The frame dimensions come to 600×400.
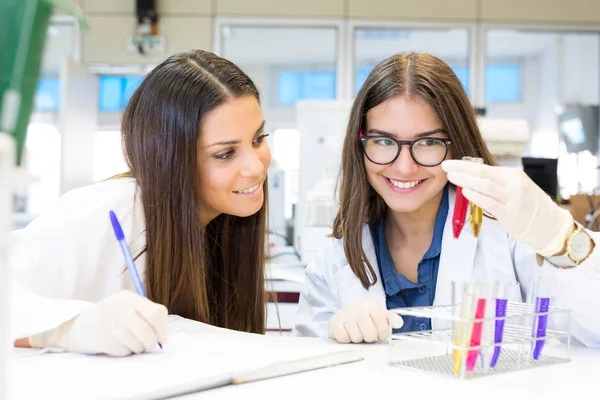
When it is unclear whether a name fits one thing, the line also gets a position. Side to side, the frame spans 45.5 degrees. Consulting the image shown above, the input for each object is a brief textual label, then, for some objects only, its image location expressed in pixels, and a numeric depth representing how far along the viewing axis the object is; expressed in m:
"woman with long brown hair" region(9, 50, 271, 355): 1.42
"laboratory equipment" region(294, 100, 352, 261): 3.19
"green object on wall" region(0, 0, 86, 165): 0.61
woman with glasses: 1.60
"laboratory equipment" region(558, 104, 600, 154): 4.82
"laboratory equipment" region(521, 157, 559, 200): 3.12
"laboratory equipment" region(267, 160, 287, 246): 3.67
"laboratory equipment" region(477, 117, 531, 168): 3.39
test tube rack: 0.98
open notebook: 0.85
